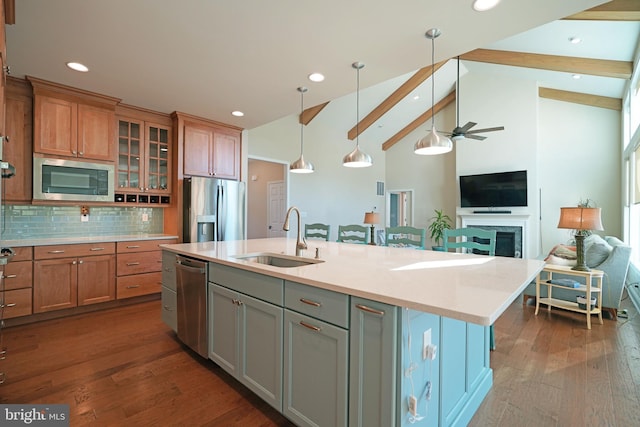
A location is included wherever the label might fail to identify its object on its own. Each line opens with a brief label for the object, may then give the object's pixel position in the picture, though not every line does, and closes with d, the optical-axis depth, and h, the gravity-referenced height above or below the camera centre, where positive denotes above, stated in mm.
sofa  3236 -617
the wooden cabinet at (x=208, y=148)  4182 +984
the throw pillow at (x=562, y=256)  3670 -559
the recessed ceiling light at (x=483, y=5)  1885 +1369
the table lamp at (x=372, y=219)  5277 -109
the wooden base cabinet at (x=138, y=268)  3529 -707
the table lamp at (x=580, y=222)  3178 -83
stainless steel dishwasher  2150 -703
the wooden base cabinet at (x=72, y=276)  3035 -711
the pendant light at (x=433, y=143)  2373 +572
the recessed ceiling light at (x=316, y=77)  2973 +1406
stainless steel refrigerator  4004 +32
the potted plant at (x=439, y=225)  7196 -292
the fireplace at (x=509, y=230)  5891 -342
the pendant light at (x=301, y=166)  3381 +549
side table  3076 -828
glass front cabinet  3830 +668
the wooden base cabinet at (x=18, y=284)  2861 -732
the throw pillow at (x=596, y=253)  3395 -456
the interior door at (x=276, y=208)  6344 +95
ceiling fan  4117 +1155
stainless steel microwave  3160 +354
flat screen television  5922 +509
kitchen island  1115 -567
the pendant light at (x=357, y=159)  2932 +540
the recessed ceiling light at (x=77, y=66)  2755 +1386
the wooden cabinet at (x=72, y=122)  3164 +1025
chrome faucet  2047 -223
